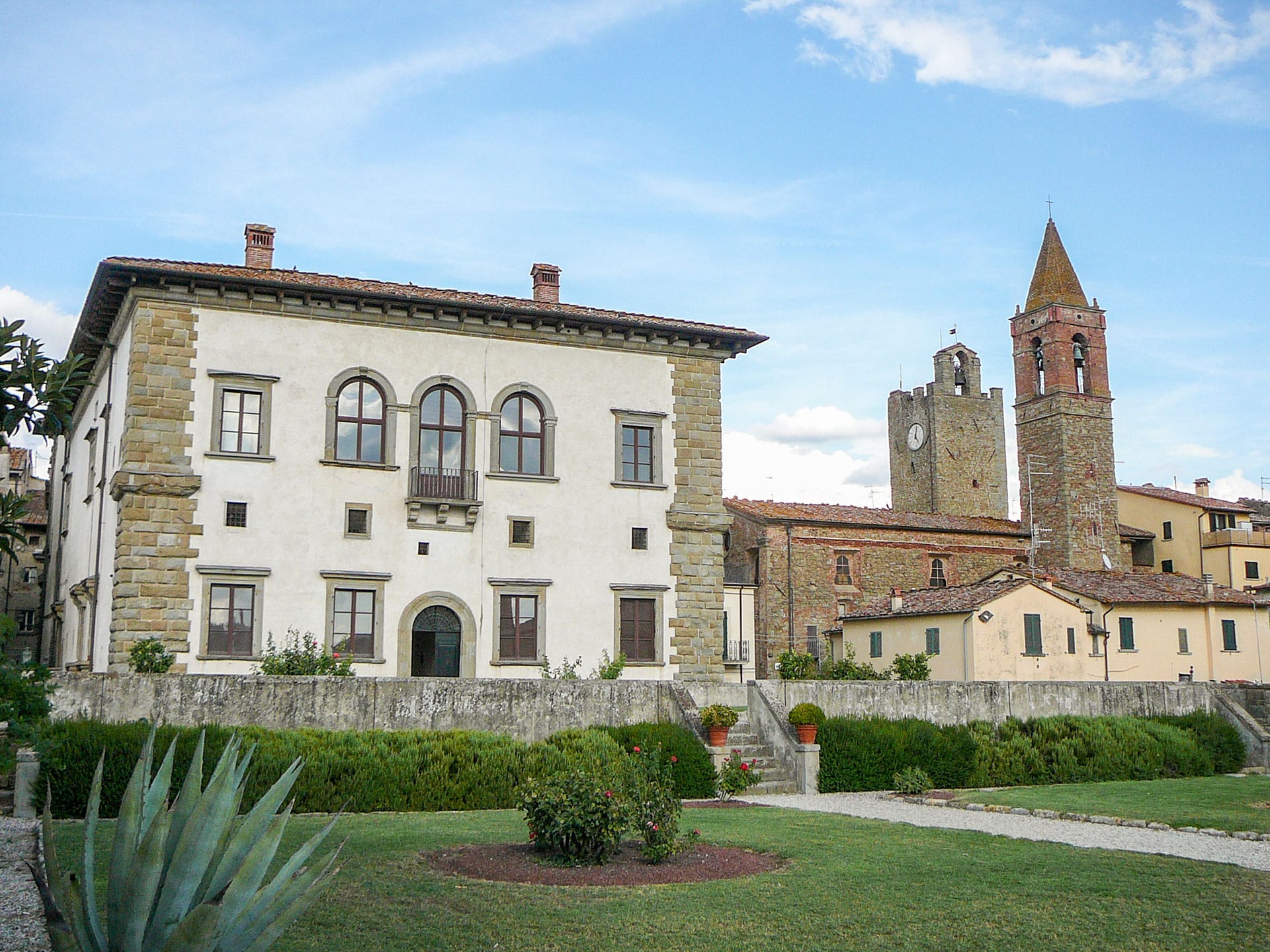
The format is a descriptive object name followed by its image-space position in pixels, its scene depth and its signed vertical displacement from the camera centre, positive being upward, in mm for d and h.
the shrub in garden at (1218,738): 24297 -1944
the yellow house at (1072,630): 35312 +484
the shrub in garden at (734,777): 18797 -2100
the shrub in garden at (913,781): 19672 -2277
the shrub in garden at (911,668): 29750 -579
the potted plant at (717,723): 19281 -1270
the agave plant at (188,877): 5062 -1036
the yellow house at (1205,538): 54469 +5048
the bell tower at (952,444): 70250 +12212
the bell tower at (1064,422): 53906 +10726
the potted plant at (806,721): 19828 -1272
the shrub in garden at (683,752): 18531 -1685
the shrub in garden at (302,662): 22094 -294
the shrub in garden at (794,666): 28484 -500
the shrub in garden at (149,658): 21766 -220
